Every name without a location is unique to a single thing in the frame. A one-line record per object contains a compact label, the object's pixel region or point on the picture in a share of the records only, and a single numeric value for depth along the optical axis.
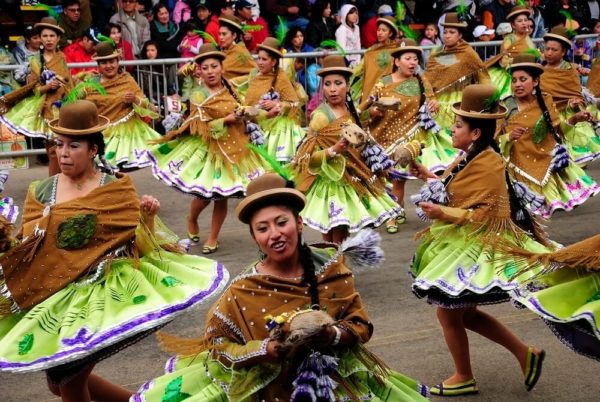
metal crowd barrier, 13.90
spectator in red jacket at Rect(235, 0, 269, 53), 16.02
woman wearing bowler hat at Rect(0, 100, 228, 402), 5.51
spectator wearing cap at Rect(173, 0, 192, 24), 16.20
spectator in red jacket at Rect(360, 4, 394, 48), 17.39
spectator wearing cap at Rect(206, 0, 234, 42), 15.50
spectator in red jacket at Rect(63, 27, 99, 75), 14.37
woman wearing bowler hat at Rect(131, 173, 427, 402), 4.55
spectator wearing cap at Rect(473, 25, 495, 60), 17.20
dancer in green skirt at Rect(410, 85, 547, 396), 6.45
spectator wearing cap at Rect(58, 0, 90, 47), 14.87
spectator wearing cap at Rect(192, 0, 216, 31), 16.02
